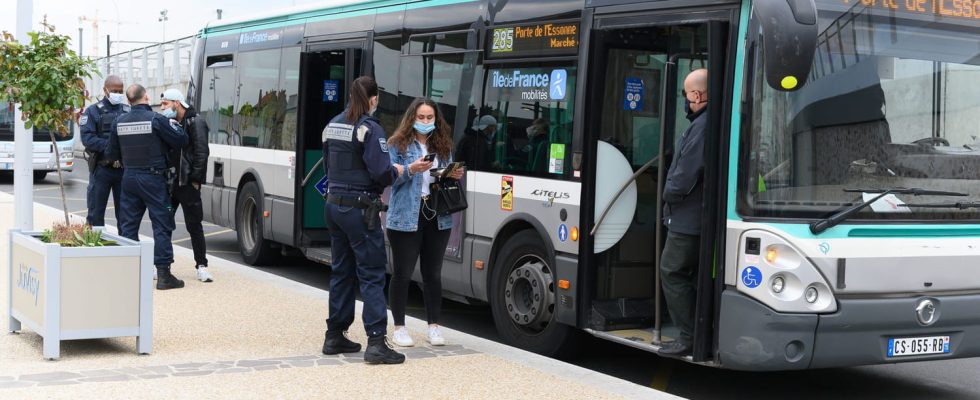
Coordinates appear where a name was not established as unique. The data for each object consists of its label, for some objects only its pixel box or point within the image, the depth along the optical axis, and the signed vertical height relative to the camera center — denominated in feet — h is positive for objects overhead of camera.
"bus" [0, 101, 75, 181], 94.07 -2.12
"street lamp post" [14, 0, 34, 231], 32.96 -0.96
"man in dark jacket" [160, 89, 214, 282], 35.81 -0.85
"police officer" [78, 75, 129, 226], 37.68 -0.72
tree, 27.76 +1.03
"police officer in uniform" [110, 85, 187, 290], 33.65 -1.00
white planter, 23.93 -3.32
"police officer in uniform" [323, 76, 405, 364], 23.86 -1.09
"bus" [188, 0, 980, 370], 21.88 -0.30
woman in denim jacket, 25.43 -1.65
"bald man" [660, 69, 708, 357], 23.13 -1.31
